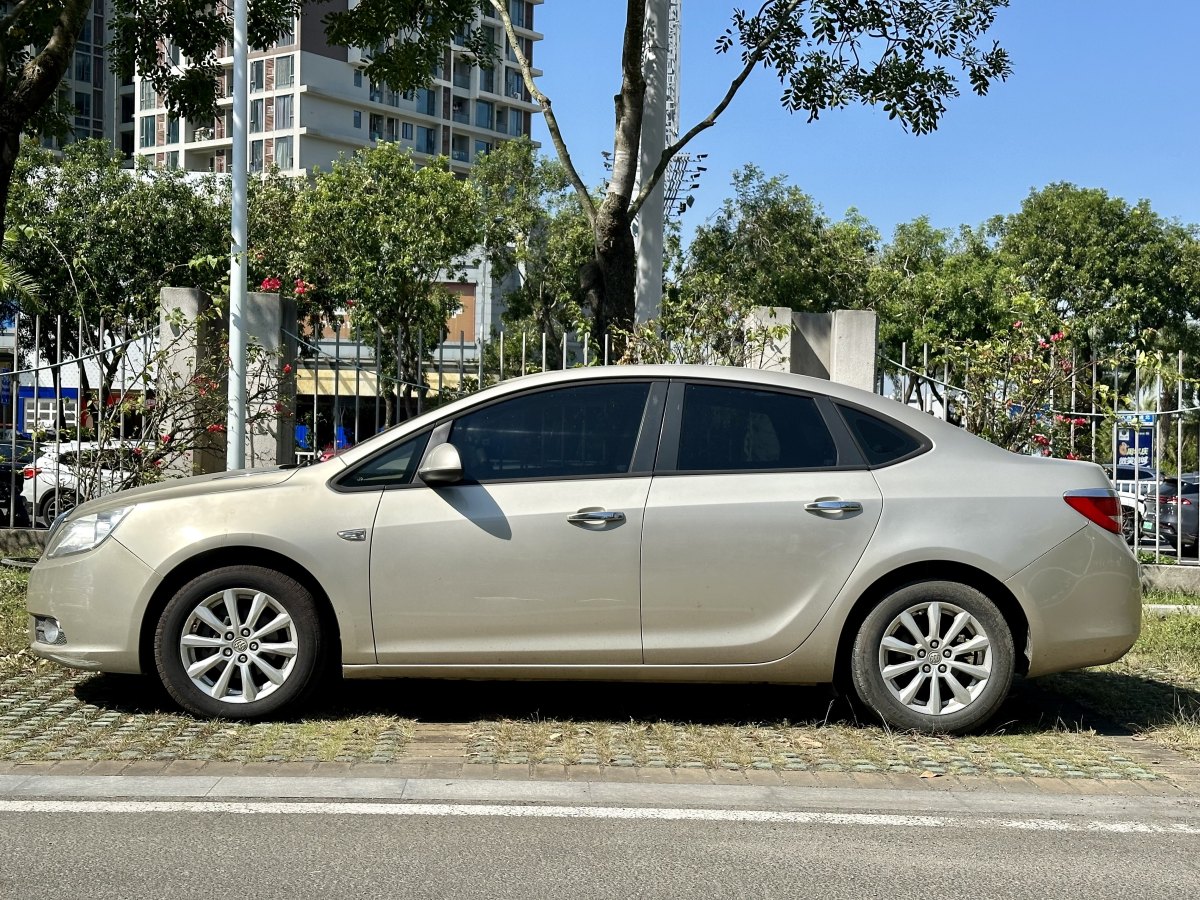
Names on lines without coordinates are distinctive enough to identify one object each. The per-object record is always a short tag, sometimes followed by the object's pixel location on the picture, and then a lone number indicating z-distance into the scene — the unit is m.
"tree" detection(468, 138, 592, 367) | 40.38
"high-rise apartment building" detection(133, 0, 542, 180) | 73.75
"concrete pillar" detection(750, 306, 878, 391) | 11.17
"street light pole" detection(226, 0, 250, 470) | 10.70
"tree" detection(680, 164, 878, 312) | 38.34
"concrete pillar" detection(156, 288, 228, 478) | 10.91
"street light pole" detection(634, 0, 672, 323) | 12.24
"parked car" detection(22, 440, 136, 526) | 10.77
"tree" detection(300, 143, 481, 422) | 34.09
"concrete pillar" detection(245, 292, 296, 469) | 11.20
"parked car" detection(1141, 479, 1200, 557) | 14.60
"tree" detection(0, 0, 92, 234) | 9.92
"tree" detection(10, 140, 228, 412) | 34.69
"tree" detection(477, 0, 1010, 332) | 12.33
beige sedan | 6.09
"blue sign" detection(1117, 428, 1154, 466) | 11.02
